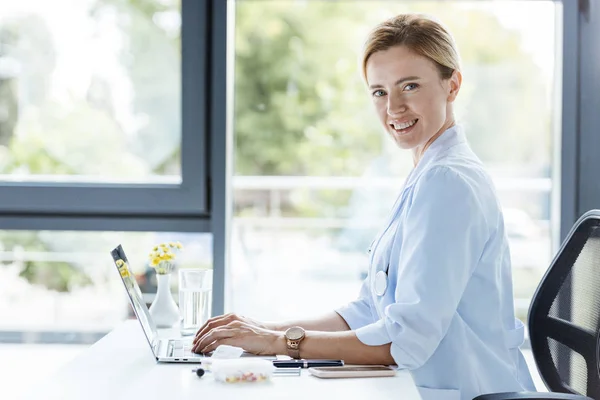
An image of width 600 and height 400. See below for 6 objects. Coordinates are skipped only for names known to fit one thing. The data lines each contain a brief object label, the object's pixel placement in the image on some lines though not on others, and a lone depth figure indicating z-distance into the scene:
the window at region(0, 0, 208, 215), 3.36
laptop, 2.48
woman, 2.38
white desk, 2.23
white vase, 2.84
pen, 2.39
